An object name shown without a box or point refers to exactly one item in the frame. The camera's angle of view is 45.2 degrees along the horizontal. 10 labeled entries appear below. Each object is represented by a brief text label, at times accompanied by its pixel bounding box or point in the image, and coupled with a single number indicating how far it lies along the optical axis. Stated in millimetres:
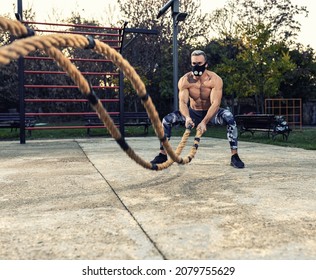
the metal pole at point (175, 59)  10930
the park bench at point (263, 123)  9406
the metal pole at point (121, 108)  8210
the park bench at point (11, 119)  10697
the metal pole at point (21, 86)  7199
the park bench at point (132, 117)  11477
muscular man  3953
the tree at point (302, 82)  23422
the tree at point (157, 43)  17578
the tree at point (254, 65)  16859
